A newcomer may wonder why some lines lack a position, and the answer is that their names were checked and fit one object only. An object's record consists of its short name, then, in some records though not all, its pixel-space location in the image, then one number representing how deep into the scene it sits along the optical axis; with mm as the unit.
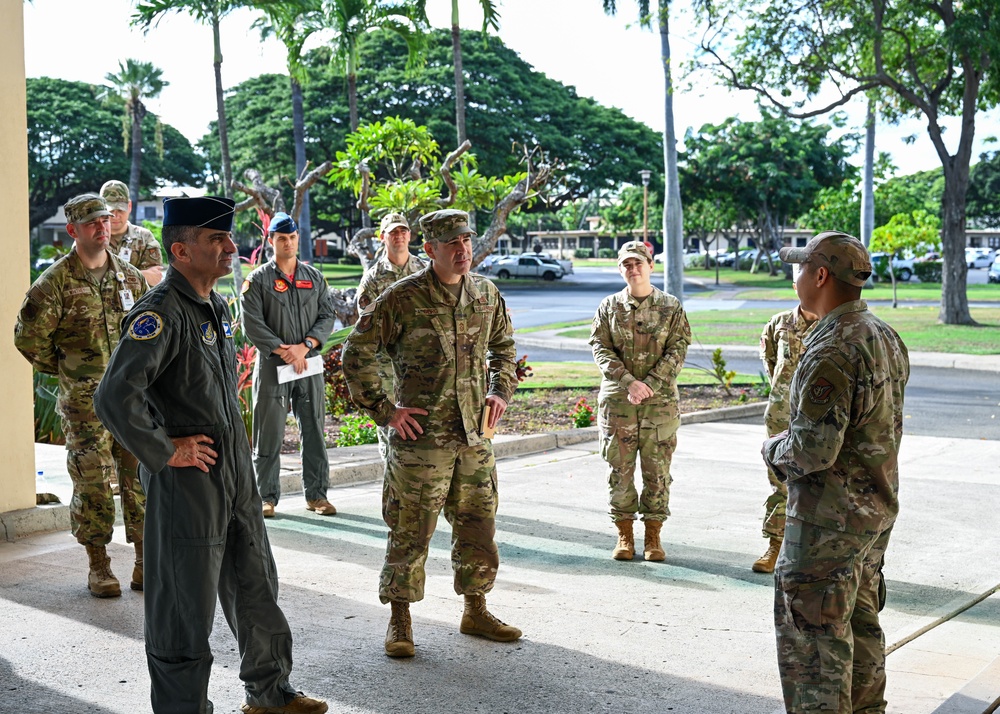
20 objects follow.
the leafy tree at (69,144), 52969
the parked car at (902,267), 51500
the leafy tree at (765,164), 55844
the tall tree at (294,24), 20953
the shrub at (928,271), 51031
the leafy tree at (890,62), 25234
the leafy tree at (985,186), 74312
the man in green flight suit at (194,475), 4012
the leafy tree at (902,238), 33531
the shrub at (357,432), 11195
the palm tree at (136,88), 50625
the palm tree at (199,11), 17859
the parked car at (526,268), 54625
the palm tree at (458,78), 25758
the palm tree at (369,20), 20844
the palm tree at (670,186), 26172
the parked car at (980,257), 73369
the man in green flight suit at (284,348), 8180
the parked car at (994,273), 51200
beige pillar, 7539
